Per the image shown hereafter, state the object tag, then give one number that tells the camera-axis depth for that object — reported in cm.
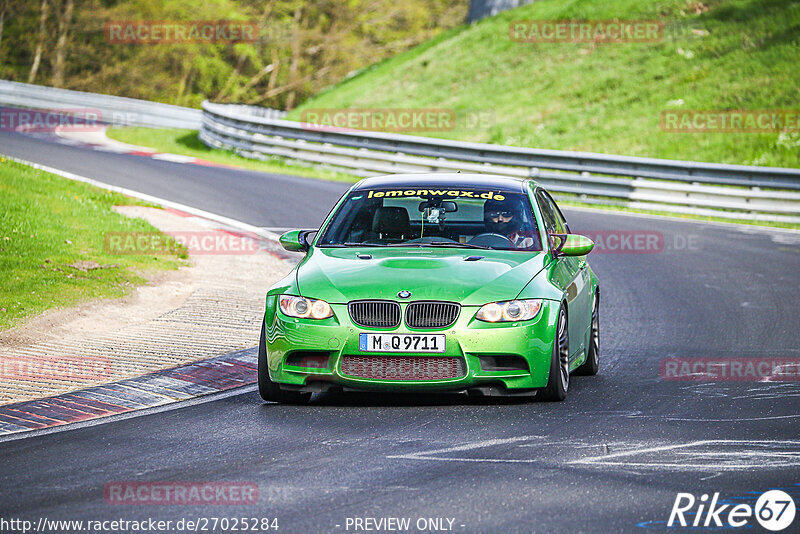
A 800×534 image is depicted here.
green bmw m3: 1545
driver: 1809
